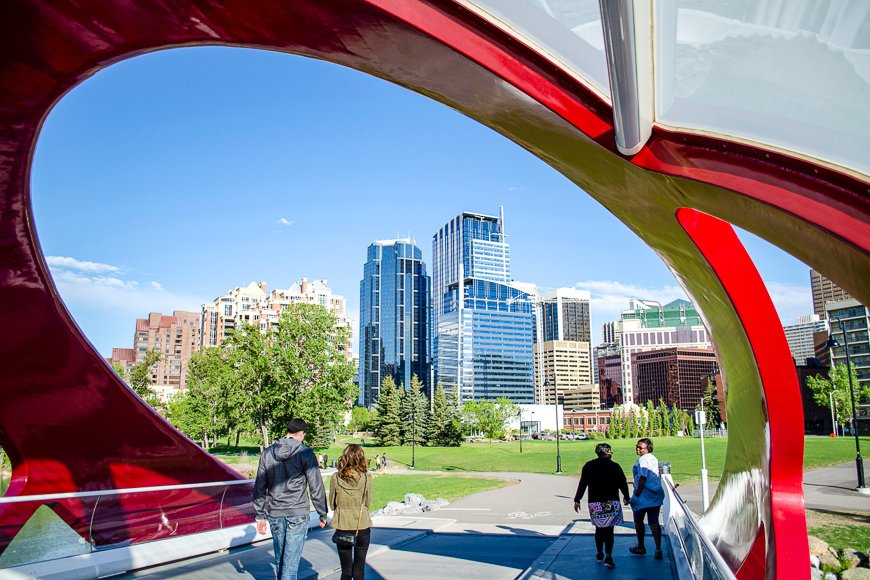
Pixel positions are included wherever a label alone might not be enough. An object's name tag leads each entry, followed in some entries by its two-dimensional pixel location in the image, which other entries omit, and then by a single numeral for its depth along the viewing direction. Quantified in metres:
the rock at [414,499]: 14.58
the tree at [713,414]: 91.62
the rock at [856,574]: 8.92
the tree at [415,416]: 69.25
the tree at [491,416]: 80.25
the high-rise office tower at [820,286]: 189.82
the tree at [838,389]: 64.81
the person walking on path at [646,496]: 8.12
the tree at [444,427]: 69.81
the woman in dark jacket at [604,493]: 7.49
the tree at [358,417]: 101.40
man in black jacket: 5.67
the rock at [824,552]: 9.63
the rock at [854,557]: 9.60
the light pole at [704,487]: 15.44
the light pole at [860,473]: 17.90
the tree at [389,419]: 70.69
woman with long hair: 5.74
